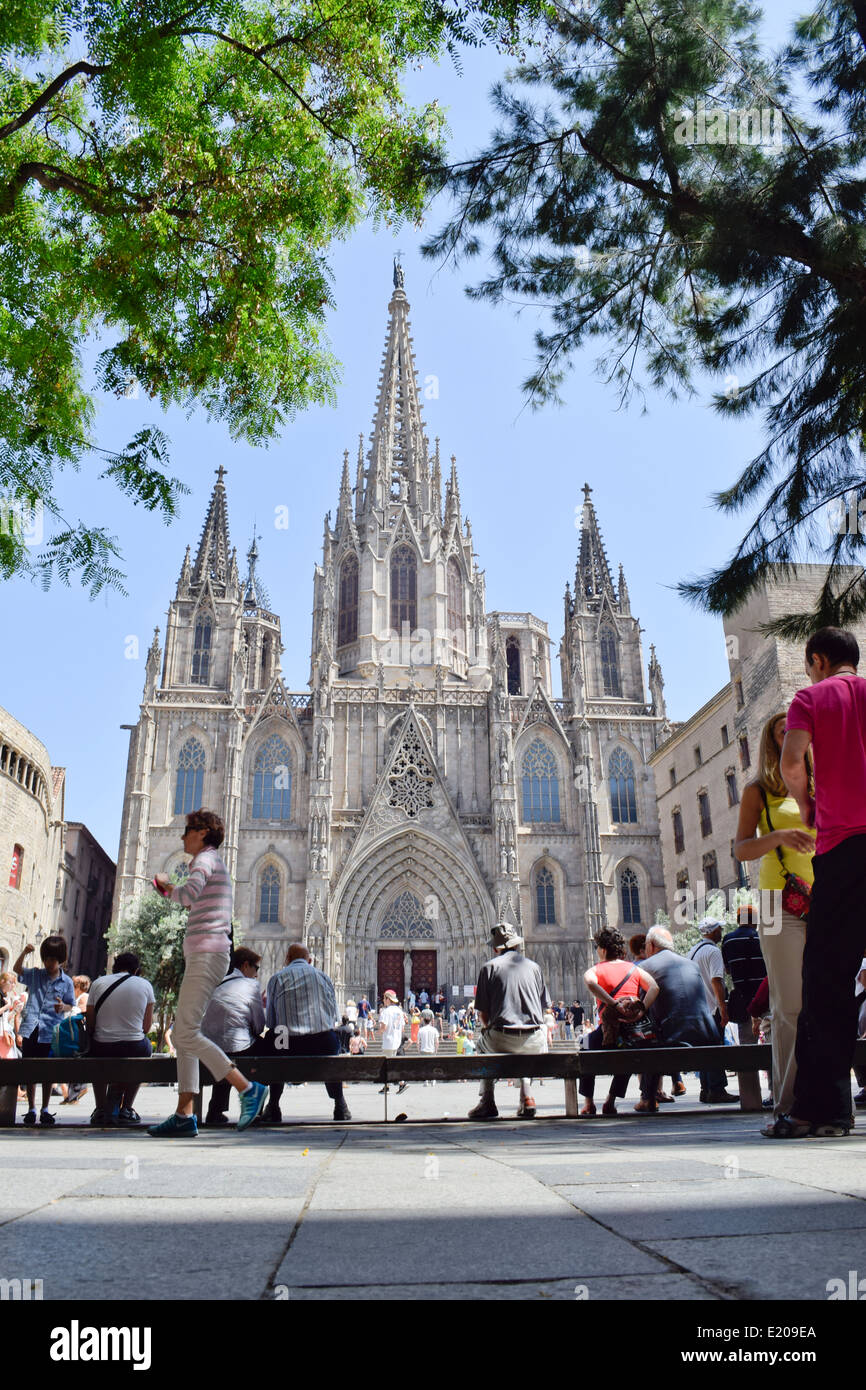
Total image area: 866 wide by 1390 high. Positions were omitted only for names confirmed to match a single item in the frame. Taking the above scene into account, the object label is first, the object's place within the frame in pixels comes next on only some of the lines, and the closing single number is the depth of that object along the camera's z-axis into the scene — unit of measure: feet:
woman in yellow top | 15.19
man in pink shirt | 11.84
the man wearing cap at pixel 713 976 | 27.27
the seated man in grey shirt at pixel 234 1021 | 22.89
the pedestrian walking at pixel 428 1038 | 63.77
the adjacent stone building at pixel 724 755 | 87.66
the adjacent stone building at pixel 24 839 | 101.45
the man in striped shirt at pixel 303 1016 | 24.08
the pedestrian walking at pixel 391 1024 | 57.31
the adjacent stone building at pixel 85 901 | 140.15
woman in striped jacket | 17.84
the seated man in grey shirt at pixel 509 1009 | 24.17
